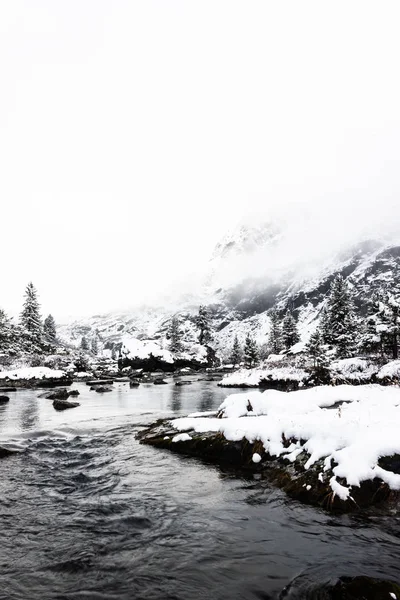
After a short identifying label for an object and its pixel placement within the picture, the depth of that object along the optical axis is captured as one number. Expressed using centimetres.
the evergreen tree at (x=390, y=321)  3594
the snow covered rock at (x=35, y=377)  4288
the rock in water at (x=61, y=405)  2366
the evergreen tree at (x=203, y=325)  10575
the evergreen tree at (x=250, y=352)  7738
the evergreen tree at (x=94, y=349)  16010
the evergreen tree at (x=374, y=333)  3884
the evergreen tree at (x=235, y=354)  10470
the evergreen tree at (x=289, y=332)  7756
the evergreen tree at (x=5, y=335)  5597
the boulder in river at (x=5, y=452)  1229
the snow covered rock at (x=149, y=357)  7406
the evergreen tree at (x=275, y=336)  8955
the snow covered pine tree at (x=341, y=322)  4888
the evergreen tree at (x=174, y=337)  9138
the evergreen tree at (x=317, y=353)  3838
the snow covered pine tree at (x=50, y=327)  9124
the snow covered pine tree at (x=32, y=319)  6614
